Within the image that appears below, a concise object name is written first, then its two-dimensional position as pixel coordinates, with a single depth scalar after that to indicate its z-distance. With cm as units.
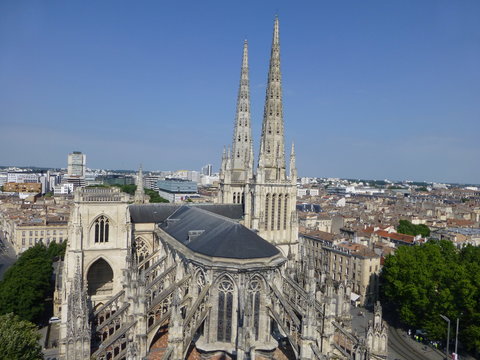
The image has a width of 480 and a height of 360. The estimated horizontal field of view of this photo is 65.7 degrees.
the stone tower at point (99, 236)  3941
